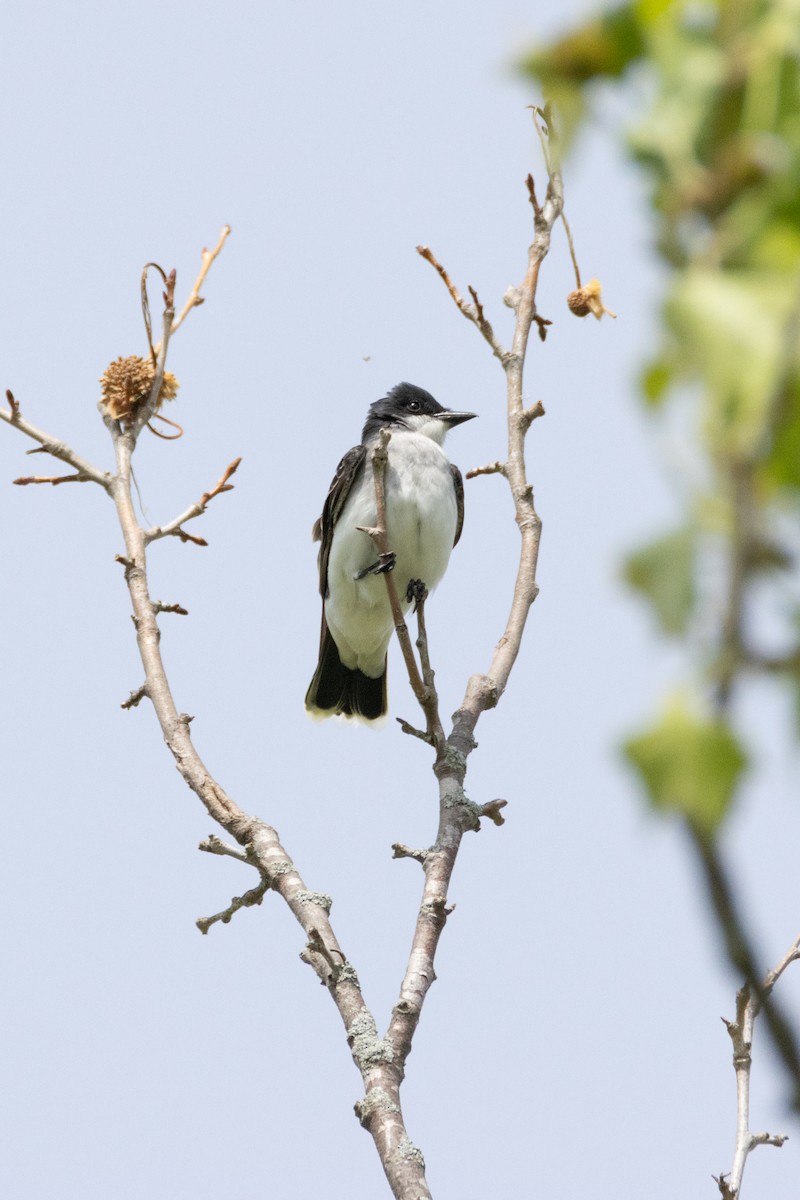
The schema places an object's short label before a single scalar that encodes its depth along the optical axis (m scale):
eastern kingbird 16.47
